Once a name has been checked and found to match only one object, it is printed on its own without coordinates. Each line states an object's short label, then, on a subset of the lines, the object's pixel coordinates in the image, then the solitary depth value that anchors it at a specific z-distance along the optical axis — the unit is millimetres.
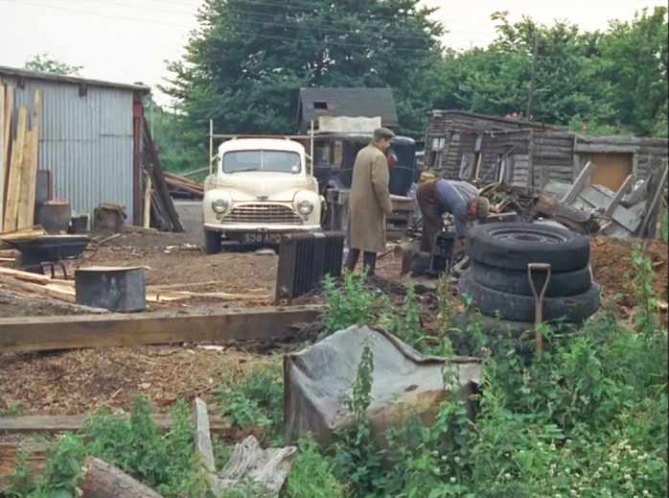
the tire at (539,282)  6820
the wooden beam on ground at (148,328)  7152
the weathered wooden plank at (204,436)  4992
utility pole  23252
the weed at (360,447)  5234
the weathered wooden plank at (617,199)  20031
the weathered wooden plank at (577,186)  20953
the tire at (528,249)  6828
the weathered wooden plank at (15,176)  18906
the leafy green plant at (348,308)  7152
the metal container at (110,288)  9156
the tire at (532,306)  6773
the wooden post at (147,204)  25172
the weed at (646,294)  6492
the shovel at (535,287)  6574
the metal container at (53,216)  20047
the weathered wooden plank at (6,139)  19188
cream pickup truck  18062
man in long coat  11570
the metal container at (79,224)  21750
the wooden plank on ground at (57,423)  5727
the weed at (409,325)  6852
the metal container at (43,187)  20844
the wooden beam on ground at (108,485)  4617
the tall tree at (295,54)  43531
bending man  12367
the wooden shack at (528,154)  21562
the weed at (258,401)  5926
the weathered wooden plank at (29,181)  19406
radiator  9703
